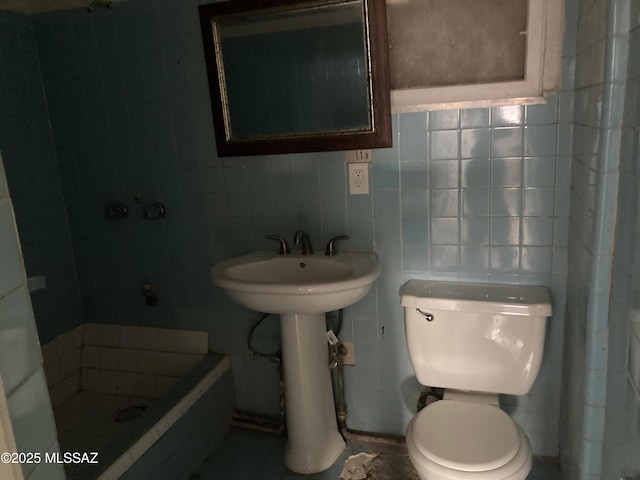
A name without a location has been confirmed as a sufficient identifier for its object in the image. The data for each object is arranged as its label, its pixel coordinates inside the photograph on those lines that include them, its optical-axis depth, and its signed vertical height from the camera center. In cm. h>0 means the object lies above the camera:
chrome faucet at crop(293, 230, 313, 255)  197 -38
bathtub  184 -104
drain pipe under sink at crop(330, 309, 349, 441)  206 -101
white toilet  151 -78
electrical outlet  189 -15
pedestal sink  188 -80
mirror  178 +25
